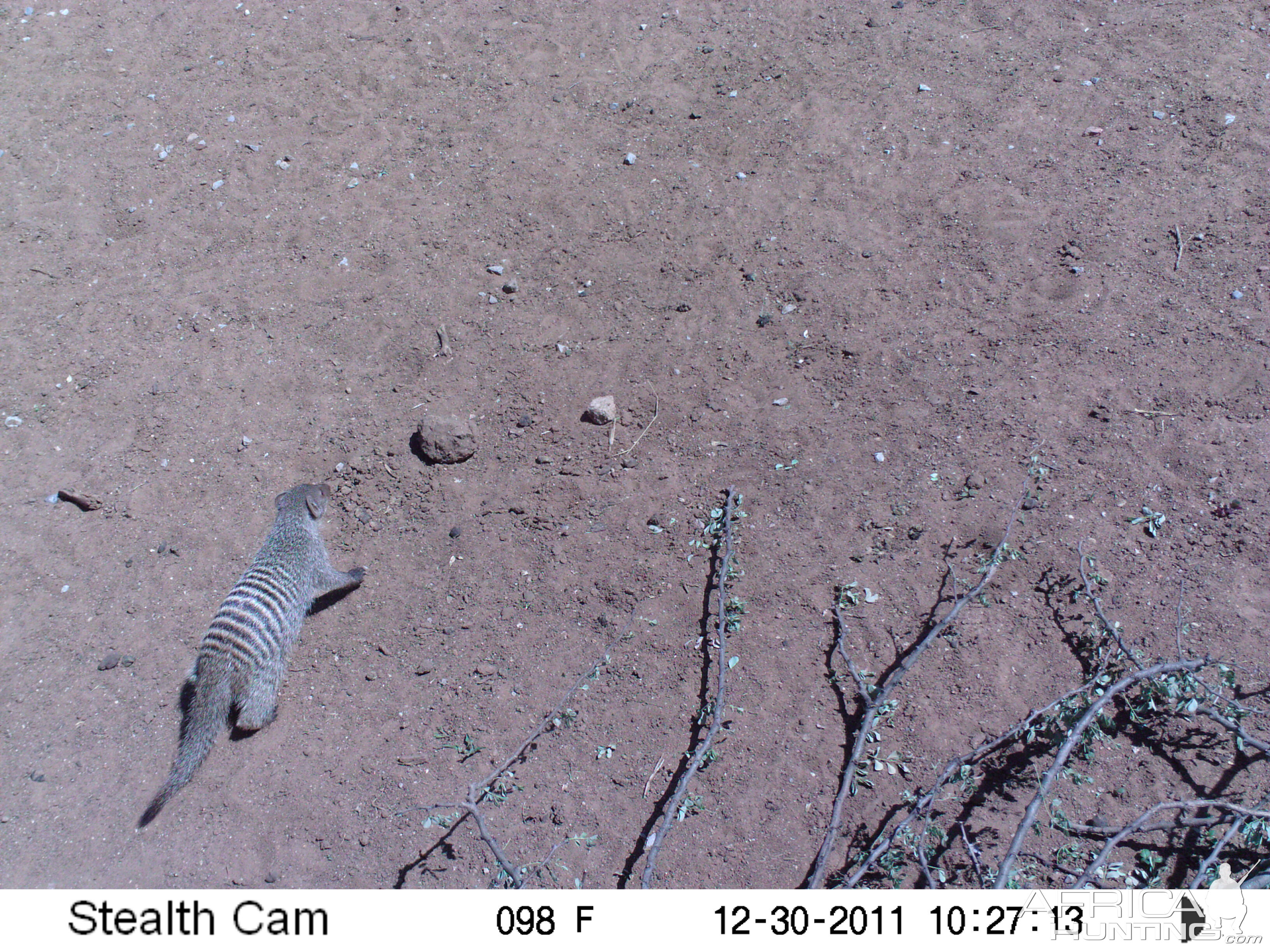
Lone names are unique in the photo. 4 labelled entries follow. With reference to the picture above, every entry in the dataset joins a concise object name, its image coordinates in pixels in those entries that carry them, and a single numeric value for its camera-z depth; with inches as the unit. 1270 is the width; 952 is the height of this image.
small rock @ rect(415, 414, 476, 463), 159.0
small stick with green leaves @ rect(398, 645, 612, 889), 103.9
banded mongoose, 130.2
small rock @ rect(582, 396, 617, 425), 161.0
